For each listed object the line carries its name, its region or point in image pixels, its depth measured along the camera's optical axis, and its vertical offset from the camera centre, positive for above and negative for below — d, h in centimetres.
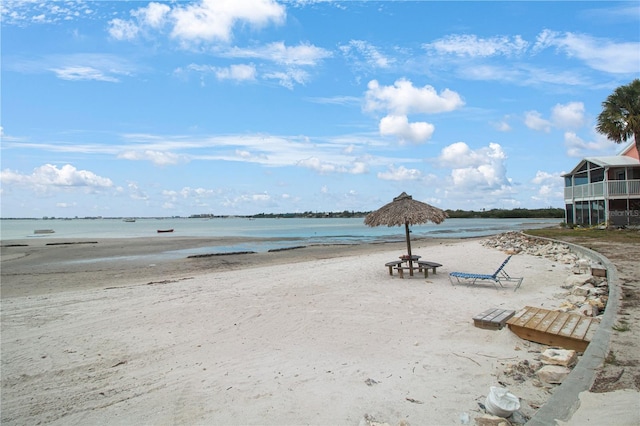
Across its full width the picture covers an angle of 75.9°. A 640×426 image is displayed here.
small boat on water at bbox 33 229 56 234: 5872 -140
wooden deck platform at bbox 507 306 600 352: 509 -157
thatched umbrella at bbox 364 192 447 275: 1177 +0
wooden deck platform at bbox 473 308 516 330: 617 -165
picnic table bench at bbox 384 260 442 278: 1146 -149
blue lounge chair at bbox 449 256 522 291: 961 -161
